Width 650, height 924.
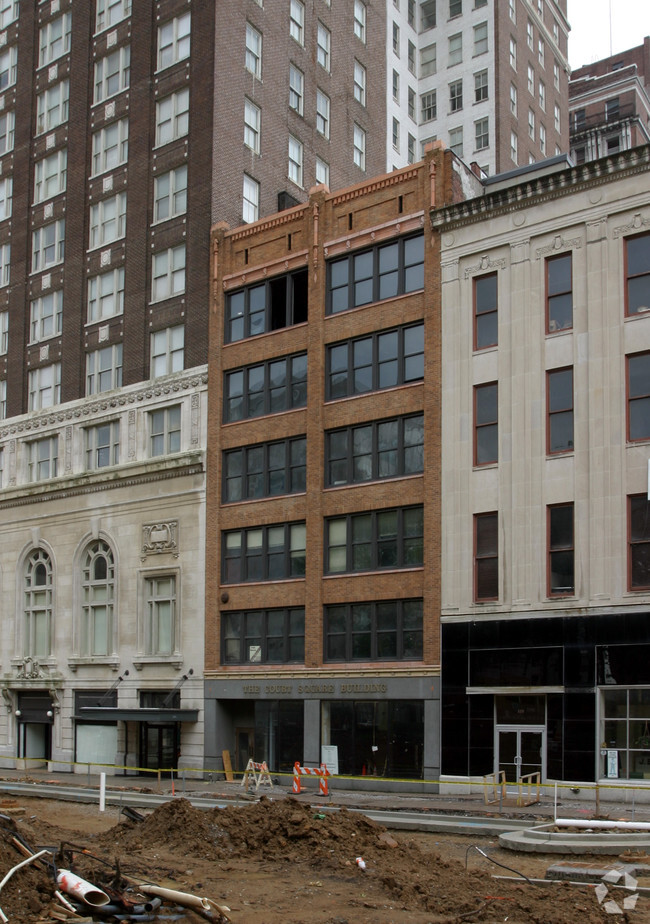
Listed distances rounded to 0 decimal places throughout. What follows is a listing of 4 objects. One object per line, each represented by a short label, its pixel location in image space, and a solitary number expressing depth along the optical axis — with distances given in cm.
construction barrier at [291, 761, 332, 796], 3956
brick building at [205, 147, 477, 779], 4322
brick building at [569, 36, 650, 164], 10731
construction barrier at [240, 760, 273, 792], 4079
